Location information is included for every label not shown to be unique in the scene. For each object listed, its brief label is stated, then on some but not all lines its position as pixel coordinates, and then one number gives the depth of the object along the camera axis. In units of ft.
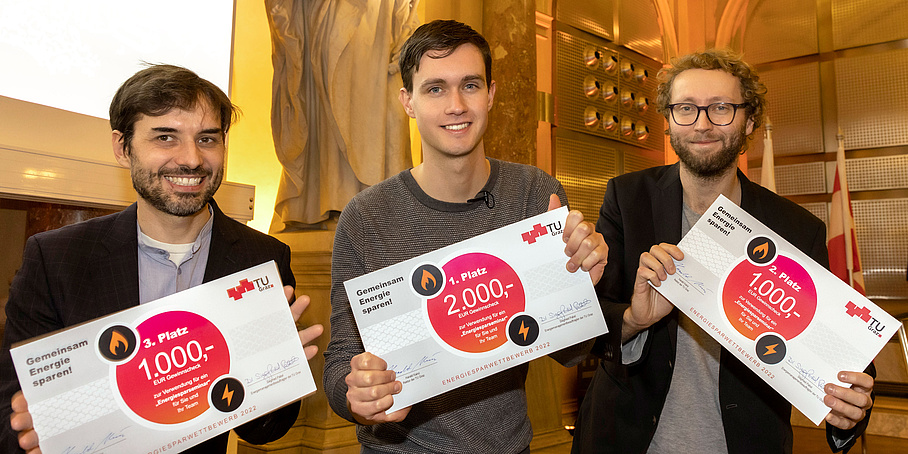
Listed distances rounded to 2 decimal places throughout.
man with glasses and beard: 5.91
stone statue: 14.46
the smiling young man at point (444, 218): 5.33
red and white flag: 20.94
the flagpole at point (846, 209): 21.11
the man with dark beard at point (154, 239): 5.52
